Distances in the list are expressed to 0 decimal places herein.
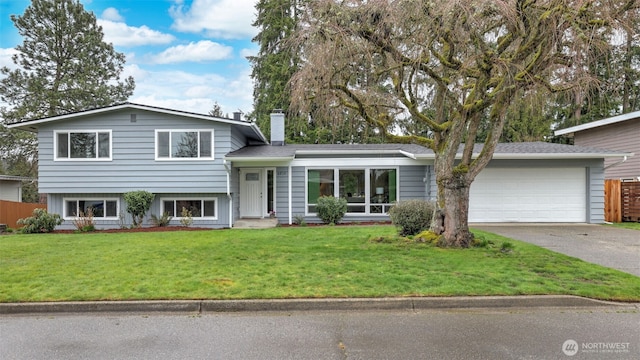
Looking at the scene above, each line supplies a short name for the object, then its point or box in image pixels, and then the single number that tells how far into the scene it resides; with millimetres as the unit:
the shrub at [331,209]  13508
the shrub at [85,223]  12980
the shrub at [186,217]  13408
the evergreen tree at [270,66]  24938
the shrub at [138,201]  12844
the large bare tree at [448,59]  6316
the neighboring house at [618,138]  15941
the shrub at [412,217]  8961
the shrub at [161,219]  13508
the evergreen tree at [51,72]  24266
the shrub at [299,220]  13605
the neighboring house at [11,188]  21633
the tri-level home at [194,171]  13414
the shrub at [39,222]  12461
